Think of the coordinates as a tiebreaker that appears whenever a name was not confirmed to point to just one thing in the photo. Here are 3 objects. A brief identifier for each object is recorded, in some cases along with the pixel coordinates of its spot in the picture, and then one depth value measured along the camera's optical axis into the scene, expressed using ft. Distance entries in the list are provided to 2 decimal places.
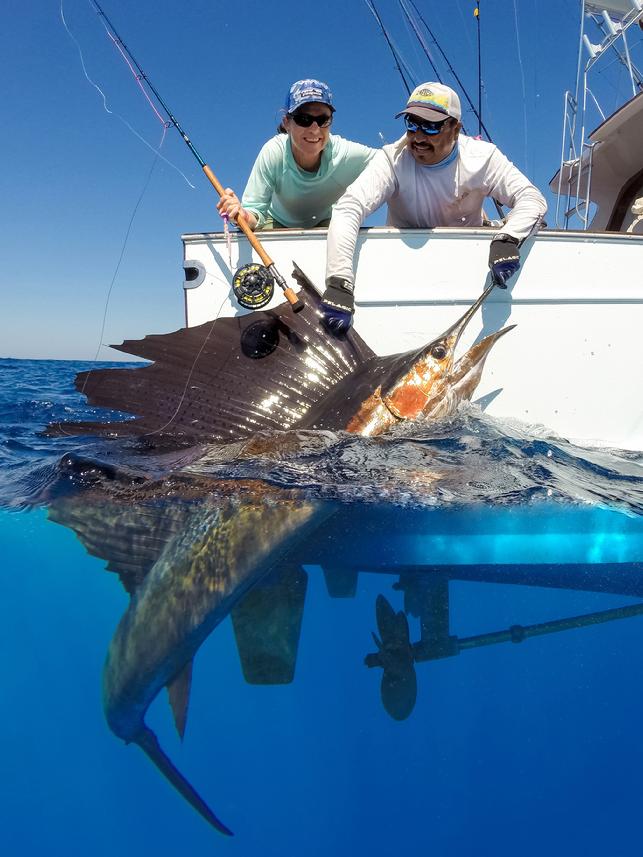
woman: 10.76
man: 10.09
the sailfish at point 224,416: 7.04
